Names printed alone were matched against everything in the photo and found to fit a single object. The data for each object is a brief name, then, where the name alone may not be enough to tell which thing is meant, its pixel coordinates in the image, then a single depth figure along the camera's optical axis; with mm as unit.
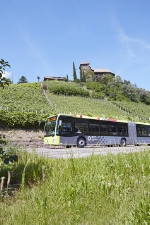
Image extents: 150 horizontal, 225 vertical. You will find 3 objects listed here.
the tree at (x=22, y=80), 95812
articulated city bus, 15953
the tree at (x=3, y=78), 4143
